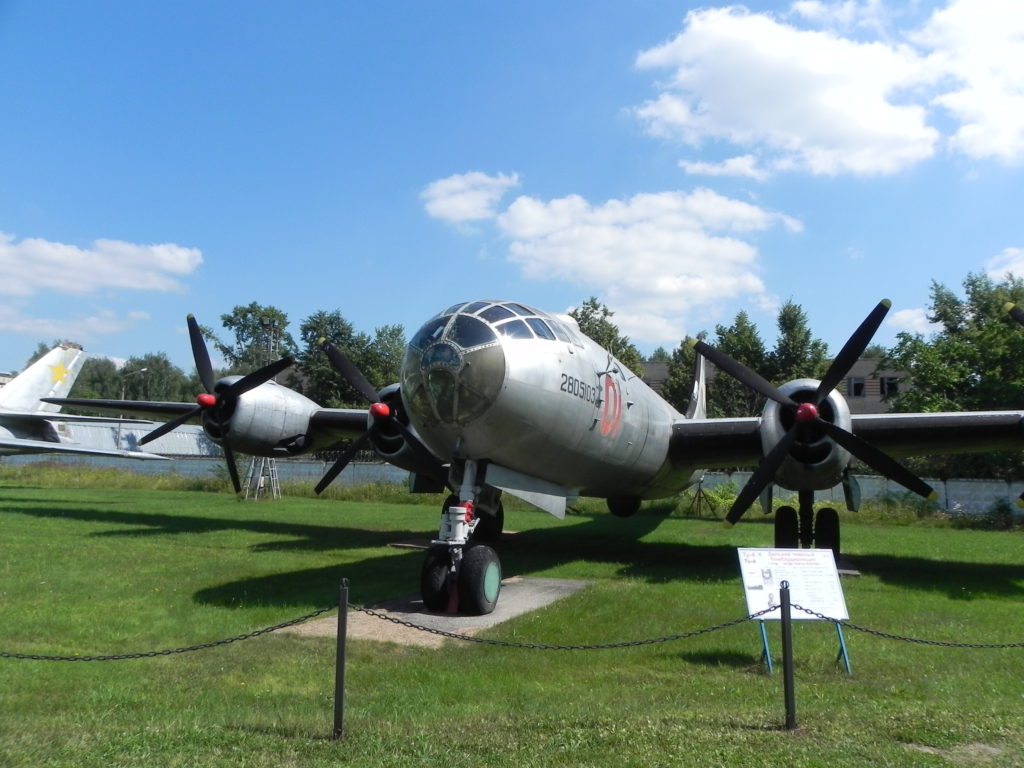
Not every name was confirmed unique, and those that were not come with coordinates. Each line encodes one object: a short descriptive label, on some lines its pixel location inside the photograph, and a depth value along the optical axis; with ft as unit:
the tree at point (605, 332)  182.29
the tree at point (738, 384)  173.17
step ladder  106.42
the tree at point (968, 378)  115.44
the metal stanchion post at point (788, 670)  18.93
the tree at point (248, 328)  302.25
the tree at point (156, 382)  326.65
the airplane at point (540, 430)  33.12
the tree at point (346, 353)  206.08
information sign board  25.88
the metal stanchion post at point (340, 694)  18.07
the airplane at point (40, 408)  96.12
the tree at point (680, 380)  182.19
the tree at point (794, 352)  169.99
